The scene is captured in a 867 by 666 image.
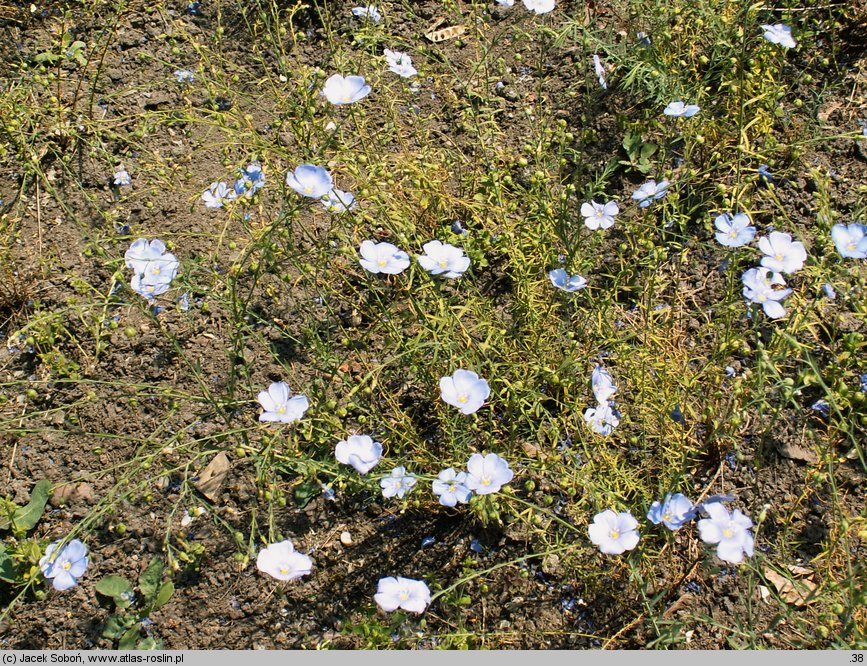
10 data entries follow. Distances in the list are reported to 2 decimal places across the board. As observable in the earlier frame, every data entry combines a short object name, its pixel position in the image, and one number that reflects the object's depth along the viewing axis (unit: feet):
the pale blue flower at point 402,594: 6.02
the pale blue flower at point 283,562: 6.11
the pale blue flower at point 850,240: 6.55
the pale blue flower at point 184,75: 9.88
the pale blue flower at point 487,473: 6.03
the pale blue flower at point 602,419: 7.28
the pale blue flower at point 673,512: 6.40
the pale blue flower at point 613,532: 6.02
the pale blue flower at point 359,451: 6.61
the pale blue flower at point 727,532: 5.76
